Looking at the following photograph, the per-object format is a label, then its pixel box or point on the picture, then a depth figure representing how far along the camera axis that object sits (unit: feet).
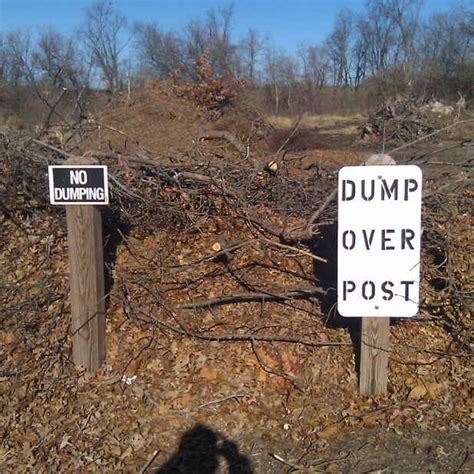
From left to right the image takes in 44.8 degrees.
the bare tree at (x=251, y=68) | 162.50
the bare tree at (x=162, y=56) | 168.25
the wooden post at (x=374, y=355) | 11.53
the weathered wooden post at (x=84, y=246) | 12.09
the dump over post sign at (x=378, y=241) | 11.00
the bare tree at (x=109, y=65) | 173.47
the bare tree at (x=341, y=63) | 182.48
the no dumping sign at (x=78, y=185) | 12.01
